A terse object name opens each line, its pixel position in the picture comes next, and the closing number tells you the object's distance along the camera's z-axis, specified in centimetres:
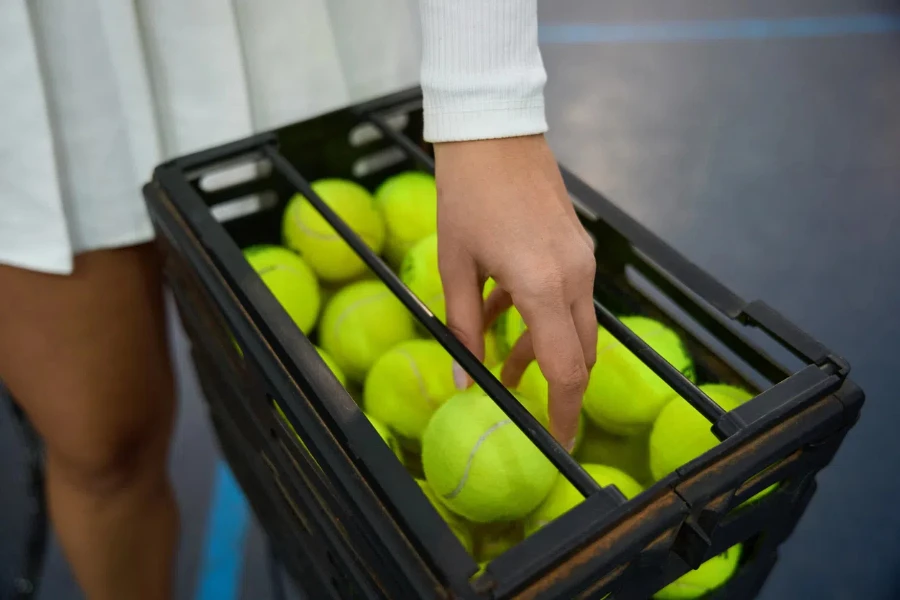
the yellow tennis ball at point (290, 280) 73
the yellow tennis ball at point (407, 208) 81
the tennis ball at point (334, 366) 71
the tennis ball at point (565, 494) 58
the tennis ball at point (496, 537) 60
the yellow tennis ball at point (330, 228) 78
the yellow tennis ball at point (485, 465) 55
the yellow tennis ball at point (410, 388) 67
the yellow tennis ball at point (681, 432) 54
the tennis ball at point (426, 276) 74
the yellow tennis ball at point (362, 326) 74
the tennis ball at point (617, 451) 66
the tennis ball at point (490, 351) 70
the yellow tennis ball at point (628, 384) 62
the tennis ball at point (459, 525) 60
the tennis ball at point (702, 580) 57
